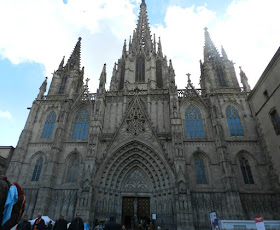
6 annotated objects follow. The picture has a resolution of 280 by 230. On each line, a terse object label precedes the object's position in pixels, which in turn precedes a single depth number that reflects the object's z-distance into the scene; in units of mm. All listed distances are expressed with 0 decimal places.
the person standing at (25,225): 7909
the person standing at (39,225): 8781
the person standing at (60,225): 7600
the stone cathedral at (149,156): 17062
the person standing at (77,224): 7152
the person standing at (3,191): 3027
